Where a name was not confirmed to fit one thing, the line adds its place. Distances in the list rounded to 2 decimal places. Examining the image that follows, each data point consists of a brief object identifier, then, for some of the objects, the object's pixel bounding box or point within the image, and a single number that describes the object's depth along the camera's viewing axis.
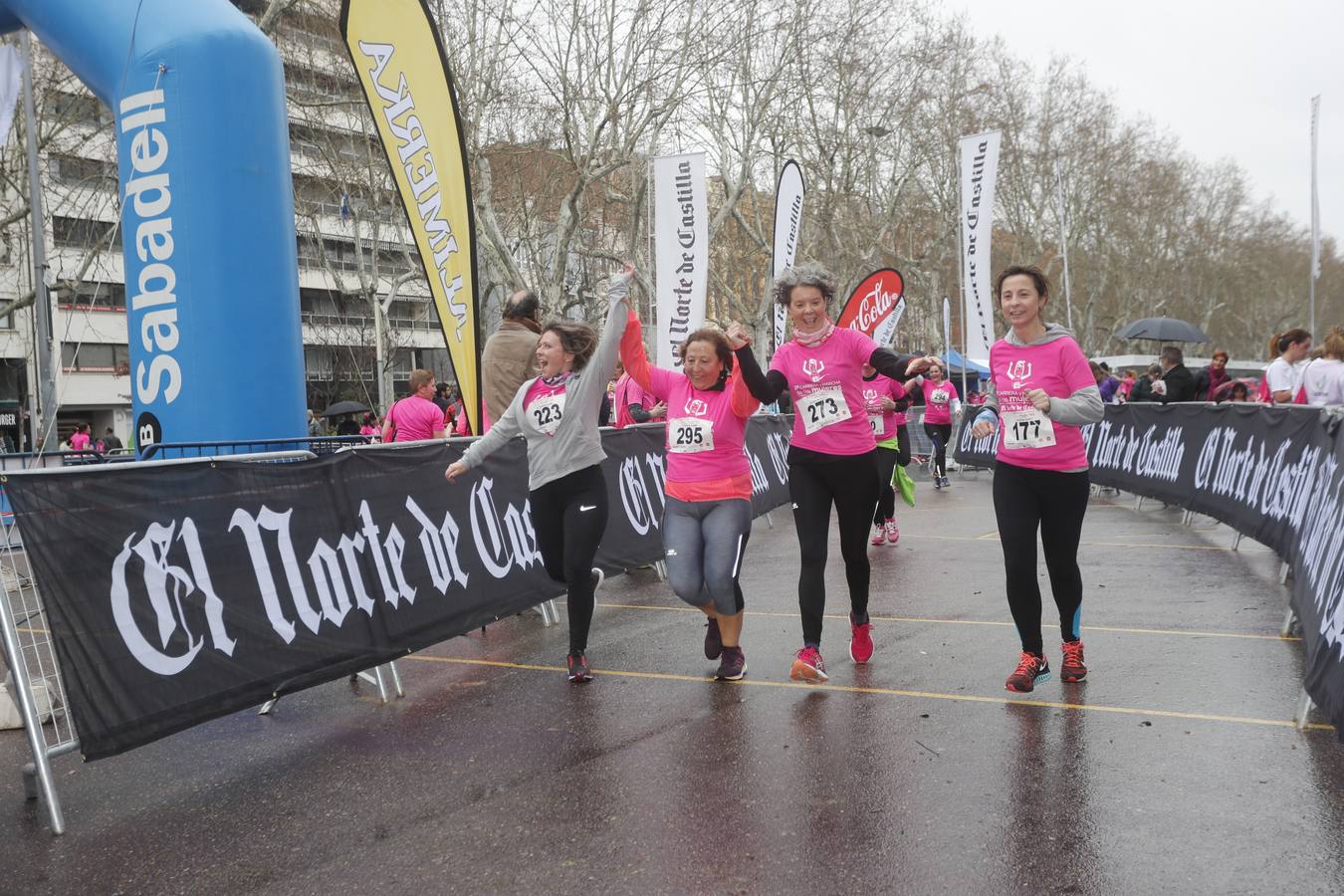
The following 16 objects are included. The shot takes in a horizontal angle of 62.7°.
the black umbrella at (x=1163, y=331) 26.75
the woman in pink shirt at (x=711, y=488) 5.73
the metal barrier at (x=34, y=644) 4.11
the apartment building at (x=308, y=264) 26.97
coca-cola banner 17.11
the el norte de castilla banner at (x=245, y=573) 4.22
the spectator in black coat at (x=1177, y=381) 15.55
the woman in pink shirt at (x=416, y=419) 11.49
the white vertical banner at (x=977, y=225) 19.17
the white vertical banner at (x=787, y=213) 17.23
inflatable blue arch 8.50
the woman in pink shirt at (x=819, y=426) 5.65
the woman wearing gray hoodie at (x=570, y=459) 5.88
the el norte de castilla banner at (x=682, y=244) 14.41
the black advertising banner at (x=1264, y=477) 4.91
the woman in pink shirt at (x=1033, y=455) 5.32
